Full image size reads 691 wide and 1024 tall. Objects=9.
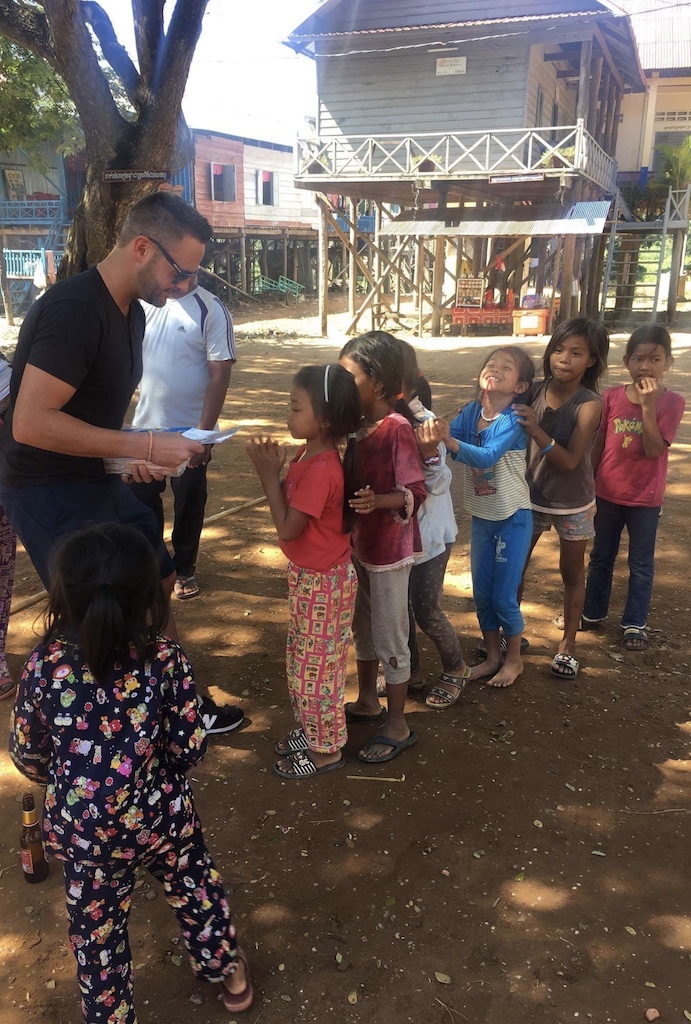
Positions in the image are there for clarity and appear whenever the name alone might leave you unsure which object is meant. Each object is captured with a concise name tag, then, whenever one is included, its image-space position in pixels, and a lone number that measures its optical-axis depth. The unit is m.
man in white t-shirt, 4.08
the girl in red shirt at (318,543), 2.62
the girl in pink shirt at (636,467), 3.76
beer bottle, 2.44
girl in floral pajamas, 1.75
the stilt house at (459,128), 15.18
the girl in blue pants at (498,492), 3.23
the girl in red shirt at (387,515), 2.78
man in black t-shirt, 2.35
